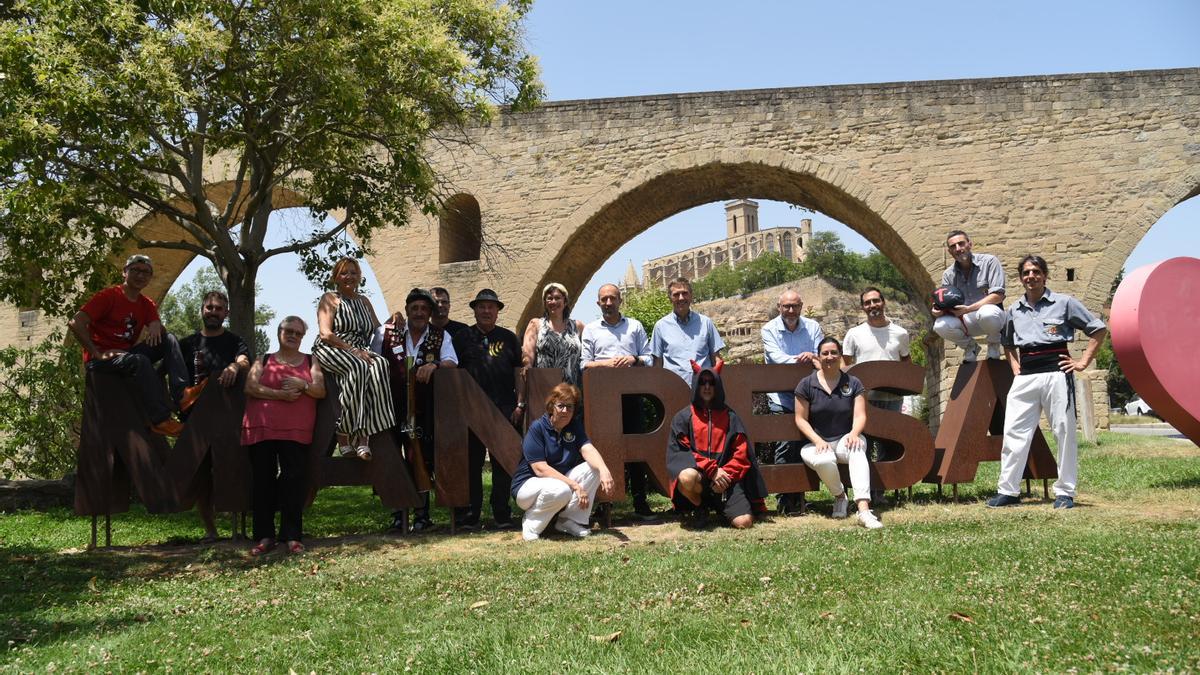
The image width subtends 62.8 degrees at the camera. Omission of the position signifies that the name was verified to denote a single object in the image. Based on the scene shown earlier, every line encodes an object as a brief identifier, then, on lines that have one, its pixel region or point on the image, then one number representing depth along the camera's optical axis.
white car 45.34
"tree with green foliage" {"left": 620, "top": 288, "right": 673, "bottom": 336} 26.50
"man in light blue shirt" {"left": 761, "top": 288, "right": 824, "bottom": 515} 7.66
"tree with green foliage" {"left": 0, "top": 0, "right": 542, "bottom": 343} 8.63
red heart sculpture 6.95
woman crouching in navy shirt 6.59
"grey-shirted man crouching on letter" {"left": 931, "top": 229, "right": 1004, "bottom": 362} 7.12
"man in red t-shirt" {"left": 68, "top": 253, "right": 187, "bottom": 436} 6.91
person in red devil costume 6.68
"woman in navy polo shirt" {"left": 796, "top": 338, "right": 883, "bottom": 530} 6.99
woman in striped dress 6.82
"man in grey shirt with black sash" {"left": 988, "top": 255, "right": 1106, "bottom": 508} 6.88
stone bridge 15.44
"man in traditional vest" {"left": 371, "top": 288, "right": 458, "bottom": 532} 7.20
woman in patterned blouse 7.49
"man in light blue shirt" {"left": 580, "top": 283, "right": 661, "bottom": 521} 7.47
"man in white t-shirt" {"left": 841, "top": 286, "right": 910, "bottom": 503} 7.60
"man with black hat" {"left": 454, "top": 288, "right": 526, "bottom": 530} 7.31
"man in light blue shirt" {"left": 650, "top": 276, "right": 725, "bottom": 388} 7.65
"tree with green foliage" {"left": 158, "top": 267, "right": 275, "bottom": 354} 40.03
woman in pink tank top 6.56
